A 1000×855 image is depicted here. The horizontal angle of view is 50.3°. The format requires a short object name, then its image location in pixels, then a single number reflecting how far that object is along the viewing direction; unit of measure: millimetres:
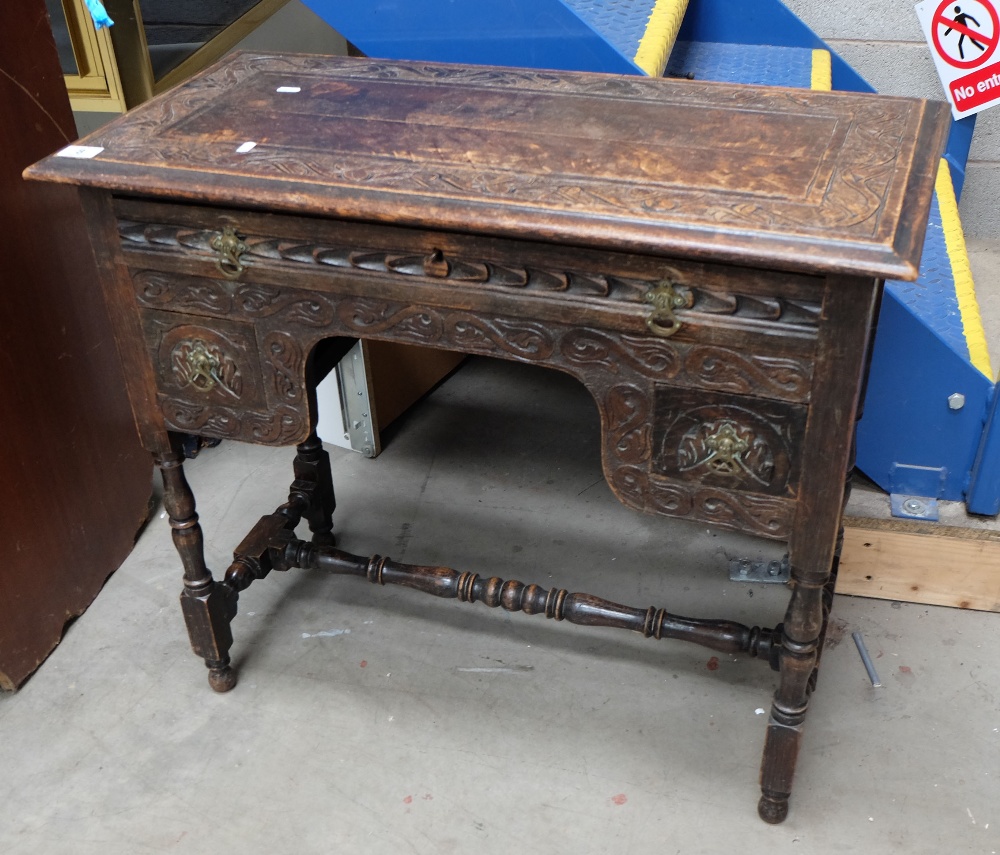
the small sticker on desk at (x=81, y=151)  1758
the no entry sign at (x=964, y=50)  3061
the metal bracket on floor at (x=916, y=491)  2342
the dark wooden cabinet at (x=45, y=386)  2193
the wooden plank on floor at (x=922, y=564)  2340
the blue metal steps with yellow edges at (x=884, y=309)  2227
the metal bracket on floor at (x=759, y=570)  2527
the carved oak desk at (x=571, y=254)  1499
